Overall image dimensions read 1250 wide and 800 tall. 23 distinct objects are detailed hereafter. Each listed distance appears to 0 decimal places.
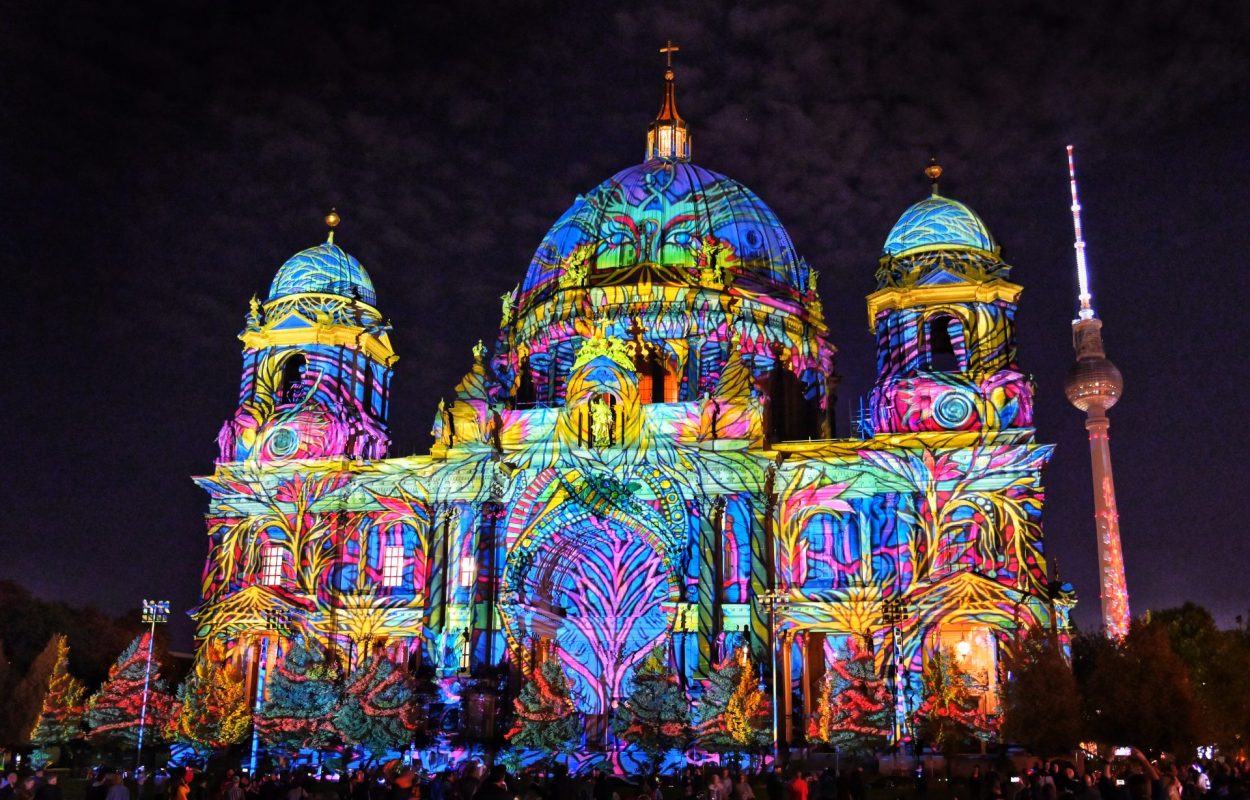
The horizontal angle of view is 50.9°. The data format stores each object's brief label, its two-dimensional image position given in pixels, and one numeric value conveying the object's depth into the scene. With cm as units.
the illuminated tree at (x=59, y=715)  5662
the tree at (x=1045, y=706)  4972
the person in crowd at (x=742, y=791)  2723
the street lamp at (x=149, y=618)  5472
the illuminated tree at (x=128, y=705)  5656
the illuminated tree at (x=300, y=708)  5425
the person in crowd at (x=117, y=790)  2280
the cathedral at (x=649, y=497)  6025
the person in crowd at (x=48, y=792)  2106
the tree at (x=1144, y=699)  5031
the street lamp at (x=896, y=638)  5466
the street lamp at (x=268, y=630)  6366
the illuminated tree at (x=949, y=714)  5219
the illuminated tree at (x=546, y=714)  5069
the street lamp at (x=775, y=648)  5134
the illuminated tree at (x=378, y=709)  5297
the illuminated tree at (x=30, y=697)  7081
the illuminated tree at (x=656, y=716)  5091
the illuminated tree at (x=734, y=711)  5184
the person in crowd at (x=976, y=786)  3500
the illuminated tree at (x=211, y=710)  5544
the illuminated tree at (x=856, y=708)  5091
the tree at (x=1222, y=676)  7094
